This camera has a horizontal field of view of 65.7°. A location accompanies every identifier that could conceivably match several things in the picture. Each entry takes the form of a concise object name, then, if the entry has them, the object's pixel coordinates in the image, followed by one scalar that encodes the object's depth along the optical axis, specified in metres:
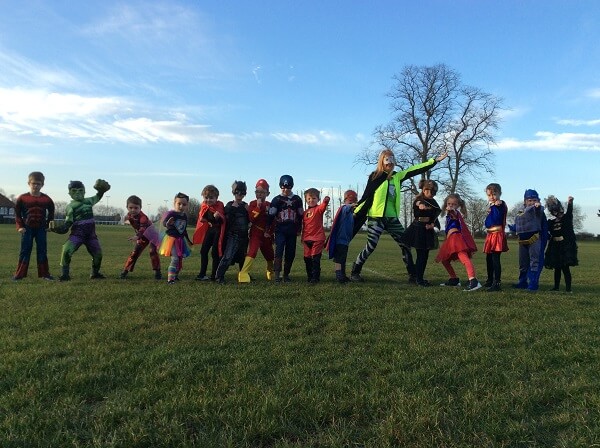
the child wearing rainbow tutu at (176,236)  8.23
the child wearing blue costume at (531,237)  8.40
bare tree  43.00
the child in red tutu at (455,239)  8.23
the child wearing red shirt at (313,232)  8.28
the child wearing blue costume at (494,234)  7.92
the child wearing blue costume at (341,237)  8.40
